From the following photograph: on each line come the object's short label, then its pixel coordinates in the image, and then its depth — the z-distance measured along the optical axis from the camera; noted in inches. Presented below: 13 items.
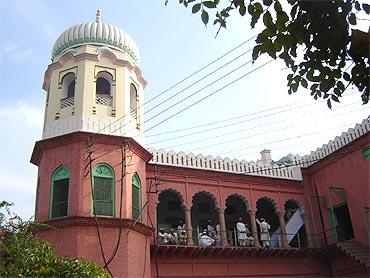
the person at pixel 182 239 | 563.1
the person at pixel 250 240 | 601.4
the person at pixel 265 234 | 611.5
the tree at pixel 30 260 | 329.7
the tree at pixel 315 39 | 136.4
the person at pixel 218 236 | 591.7
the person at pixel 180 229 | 576.4
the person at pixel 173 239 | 556.3
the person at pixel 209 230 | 593.5
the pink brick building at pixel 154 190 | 487.8
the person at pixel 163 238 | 550.5
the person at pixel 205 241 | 572.1
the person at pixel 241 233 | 598.2
